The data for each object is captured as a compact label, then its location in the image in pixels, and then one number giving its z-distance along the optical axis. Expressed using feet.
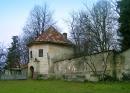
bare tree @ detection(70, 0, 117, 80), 67.53
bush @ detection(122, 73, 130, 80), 46.00
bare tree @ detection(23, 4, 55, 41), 87.62
